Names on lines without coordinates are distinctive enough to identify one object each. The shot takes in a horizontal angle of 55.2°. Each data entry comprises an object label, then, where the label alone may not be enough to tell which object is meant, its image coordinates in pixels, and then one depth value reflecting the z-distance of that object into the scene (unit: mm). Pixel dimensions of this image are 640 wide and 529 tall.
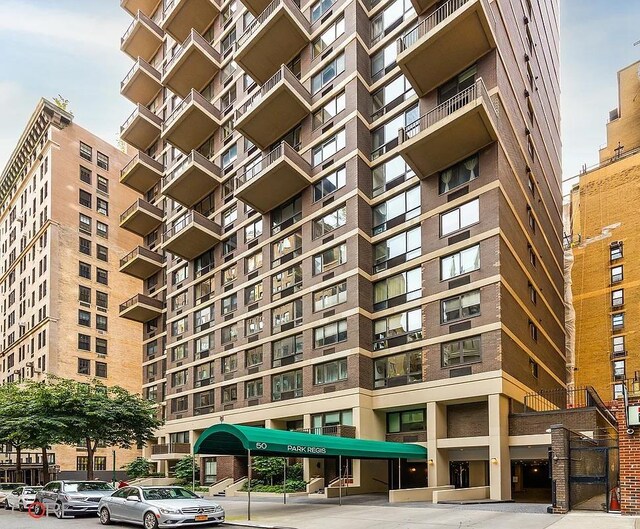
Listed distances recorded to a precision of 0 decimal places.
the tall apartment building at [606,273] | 54531
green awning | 21688
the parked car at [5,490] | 32000
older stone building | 65438
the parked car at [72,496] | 23953
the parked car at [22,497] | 28766
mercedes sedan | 18094
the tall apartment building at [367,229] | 30812
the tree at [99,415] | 35406
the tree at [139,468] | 50219
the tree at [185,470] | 43875
